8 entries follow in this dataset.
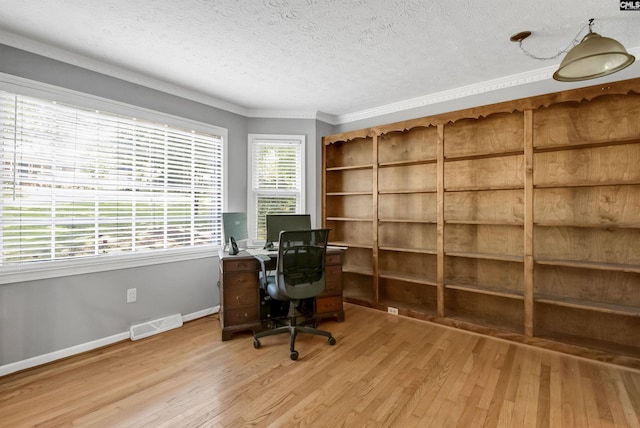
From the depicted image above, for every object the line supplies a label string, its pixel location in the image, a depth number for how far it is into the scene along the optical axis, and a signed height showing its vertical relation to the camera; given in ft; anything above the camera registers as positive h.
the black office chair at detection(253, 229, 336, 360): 8.01 -1.71
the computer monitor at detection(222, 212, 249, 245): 10.16 -0.42
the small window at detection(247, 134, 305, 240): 12.32 +1.65
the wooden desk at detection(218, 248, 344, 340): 8.99 -2.55
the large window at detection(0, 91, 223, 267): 7.14 +0.92
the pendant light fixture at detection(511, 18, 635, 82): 4.90 +2.87
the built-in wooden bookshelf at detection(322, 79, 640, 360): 7.90 -0.03
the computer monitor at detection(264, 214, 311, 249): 10.46 -0.34
